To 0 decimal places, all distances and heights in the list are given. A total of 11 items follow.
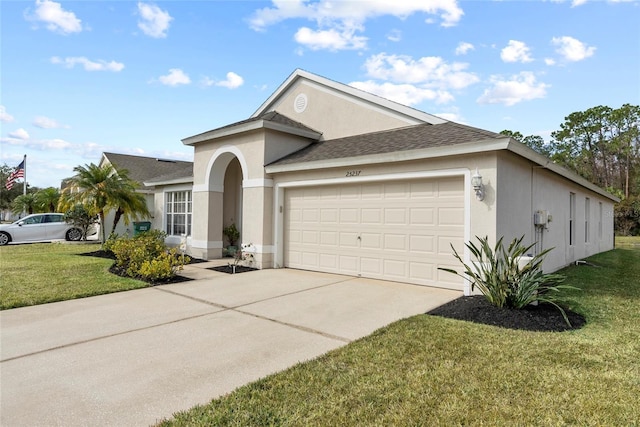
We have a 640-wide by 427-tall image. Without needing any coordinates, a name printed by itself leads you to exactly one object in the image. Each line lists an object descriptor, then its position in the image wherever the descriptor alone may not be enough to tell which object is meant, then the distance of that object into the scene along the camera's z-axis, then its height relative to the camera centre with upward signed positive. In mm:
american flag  22500 +2386
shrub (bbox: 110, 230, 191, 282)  8617 -1197
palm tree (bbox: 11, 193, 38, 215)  24375 +616
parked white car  17375 -939
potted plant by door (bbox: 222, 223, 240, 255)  13234 -740
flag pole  24730 +3304
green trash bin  18031 -680
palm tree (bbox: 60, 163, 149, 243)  14250 +862
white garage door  7844 -316
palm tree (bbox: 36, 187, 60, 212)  22192 +768
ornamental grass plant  5637 -1047
